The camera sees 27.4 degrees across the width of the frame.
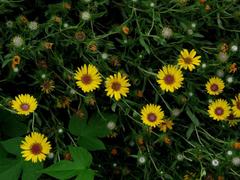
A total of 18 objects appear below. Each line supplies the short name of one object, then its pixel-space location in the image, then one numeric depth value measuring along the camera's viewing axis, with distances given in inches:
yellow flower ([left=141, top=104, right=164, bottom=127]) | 98.7
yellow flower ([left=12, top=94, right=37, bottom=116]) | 93.0
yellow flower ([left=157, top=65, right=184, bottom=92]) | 99.8
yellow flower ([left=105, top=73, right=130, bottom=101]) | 98.5
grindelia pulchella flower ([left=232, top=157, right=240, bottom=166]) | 99.1
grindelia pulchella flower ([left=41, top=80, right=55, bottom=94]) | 98.0
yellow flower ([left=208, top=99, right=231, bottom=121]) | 102.8
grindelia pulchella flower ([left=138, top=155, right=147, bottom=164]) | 101.0
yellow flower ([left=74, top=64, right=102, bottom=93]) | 97.3
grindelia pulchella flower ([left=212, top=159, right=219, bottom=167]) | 99.5
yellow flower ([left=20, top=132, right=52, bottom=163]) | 92.5
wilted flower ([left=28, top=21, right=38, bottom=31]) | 97.0
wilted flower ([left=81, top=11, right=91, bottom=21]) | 98.8
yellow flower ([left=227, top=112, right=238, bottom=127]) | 106.7
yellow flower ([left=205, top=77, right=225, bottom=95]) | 104.3
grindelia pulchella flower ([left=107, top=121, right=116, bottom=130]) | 100.7
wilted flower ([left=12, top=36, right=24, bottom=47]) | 94.6
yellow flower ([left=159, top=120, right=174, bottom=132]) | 103.4
